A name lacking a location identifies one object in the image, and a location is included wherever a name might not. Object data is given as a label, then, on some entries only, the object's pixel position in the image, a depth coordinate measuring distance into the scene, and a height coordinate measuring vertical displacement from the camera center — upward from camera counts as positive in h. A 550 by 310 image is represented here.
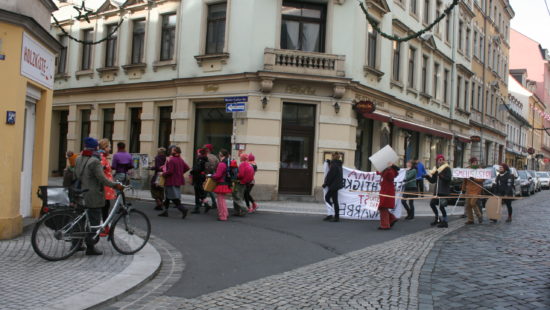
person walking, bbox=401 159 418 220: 14.55 -0.36
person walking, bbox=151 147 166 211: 13.85 -0.58
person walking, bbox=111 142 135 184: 13.34 -0.12
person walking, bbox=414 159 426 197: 15.54 +0.14
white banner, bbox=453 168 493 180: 13.37 +0.13
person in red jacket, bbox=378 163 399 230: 11.77 -0.50
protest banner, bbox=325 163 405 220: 13.87 -0.68
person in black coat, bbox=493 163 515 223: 15.18 -0.07
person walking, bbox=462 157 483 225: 13.27 -0.42
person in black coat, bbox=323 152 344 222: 13.14 -0.32
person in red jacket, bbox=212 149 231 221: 12.48 -0.59
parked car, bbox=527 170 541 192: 34.34 +0.03
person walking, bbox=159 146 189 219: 12.40 -0.41
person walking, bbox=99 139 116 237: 9.45 -0.17
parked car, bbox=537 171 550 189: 40.41 +0.14
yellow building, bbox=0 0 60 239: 8.35 +0.95
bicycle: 6.84 -1.05
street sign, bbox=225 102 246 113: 15.79 +1.84
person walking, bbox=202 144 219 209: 13.98 +0.01
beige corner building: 18.19 +3.38
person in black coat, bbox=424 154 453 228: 12.70 -0.34
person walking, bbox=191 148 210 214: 13.86 -0.36
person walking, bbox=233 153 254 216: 13.34 -0.40
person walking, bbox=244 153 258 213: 14.20 -0.84
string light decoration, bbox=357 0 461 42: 9.75 +3.25
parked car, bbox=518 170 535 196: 28.98 -0.11
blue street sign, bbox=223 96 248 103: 15.94 +2.10
